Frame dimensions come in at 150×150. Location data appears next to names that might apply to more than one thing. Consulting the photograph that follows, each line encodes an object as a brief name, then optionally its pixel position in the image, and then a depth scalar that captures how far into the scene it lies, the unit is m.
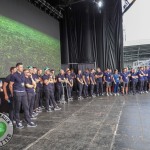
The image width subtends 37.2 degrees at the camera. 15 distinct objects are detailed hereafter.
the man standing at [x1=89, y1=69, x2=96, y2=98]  11.73
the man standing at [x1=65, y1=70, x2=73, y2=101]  10.50
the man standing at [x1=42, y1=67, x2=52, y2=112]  7.51
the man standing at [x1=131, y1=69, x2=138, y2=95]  12.13
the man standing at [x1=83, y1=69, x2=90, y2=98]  11.47
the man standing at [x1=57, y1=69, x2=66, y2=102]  9.75
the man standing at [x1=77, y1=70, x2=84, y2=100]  11.12
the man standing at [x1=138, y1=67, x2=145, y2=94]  12.47
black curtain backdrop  14.21
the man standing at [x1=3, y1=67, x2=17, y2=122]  5.88
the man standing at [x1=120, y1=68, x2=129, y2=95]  12.02
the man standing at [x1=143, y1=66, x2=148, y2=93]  12.70
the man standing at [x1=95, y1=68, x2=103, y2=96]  12.04
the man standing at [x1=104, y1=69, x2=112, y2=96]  12.08
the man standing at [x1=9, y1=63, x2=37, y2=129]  5.43
